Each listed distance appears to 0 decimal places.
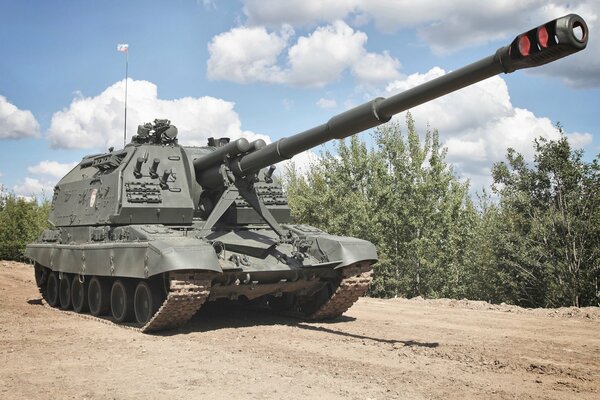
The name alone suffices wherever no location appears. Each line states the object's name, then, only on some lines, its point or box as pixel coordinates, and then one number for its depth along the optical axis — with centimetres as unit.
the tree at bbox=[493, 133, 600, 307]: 1823
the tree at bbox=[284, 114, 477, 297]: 2195
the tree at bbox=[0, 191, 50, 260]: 3712
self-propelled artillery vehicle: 973
